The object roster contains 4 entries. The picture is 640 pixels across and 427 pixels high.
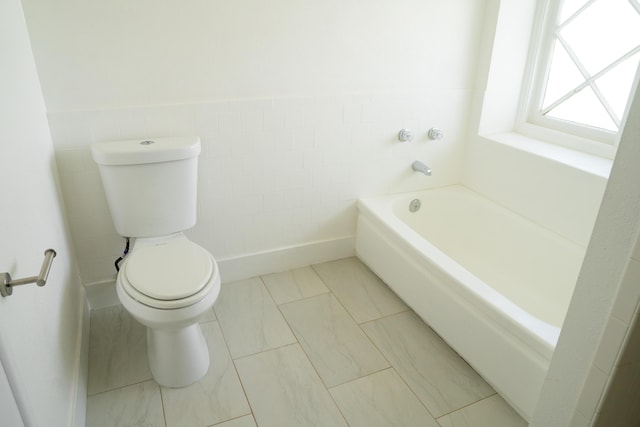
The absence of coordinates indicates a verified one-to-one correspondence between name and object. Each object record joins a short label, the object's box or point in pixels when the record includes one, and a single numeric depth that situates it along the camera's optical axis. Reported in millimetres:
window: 2154
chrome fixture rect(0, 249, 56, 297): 938
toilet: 1657
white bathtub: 1696
